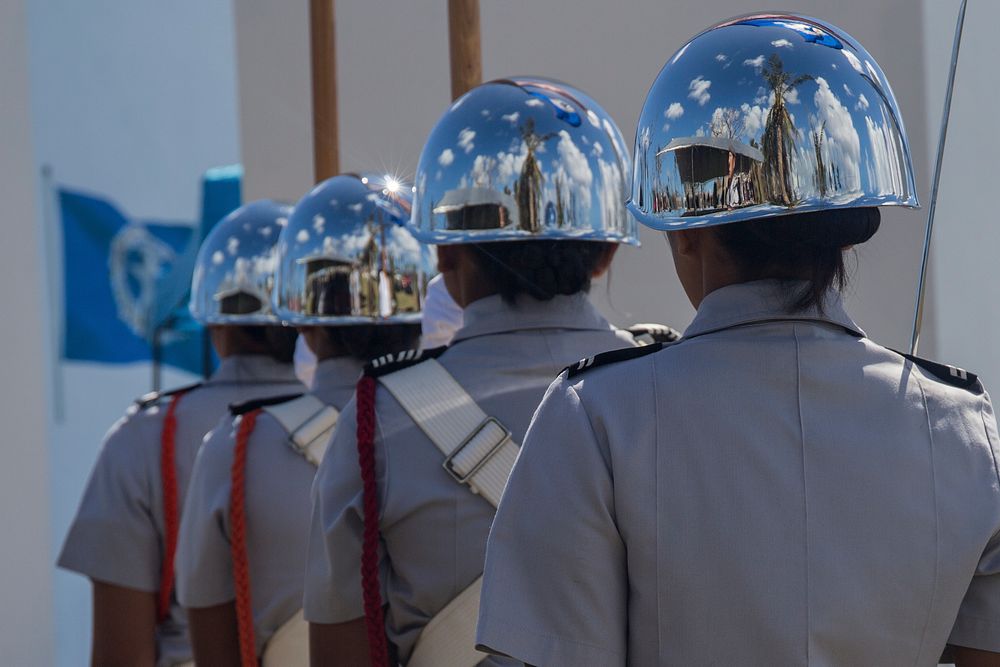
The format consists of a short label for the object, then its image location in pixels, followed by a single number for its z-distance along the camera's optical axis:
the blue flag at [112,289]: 13.59
